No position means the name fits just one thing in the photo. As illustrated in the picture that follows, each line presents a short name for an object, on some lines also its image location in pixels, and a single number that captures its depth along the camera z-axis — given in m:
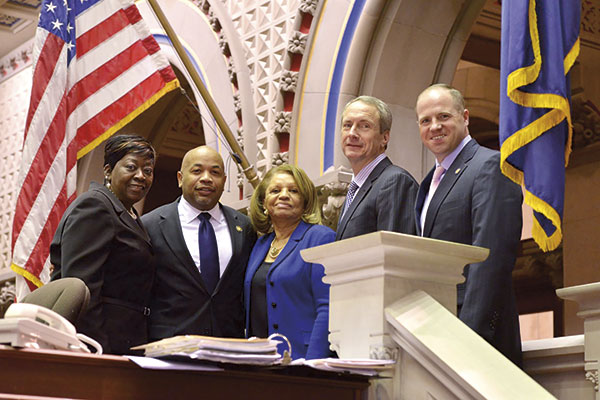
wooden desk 2.16
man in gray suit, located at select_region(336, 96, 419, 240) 3.60
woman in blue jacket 3.70
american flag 6.34
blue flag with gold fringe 3.55
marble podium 2.43
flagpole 6.07
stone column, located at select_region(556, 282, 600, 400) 2.96
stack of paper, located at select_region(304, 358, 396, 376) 2.46
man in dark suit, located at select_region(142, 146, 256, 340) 3.94
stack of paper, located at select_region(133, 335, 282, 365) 2.31
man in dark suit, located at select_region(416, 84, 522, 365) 3.08
